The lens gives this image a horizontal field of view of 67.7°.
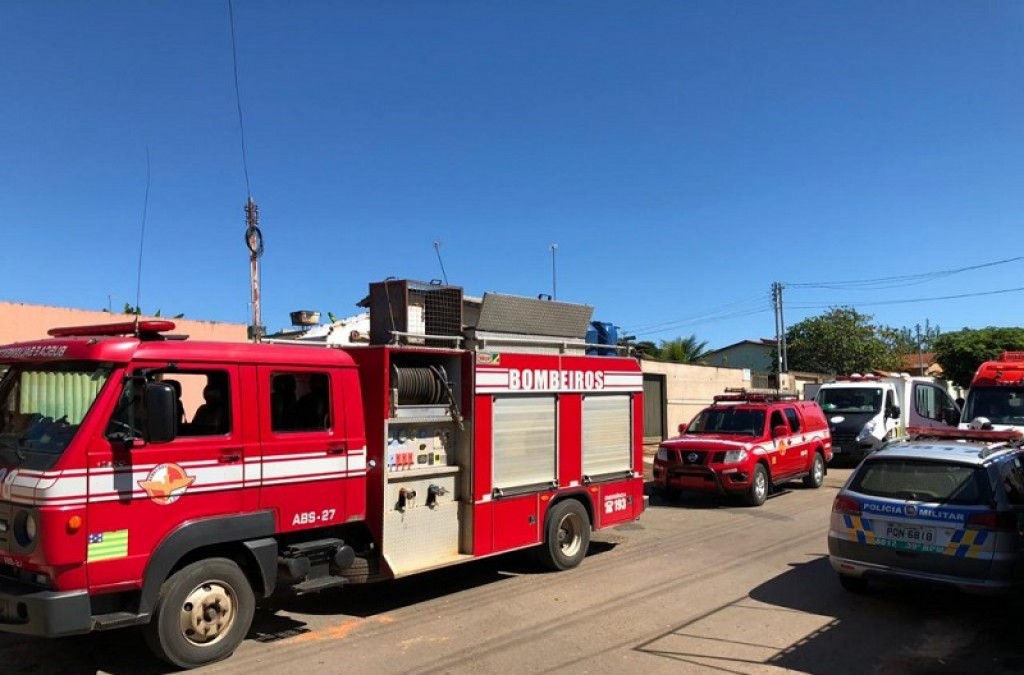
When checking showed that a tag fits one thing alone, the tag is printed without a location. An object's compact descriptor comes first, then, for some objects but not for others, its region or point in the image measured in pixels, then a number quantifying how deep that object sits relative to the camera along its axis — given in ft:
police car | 21.36
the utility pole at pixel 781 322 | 131.75
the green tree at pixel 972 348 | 152.66
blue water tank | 35.91
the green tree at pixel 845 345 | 150.30
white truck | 63.52
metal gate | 77.56
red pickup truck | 44.42
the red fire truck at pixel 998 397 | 44.93
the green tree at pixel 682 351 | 104.94
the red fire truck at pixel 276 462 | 16.90
